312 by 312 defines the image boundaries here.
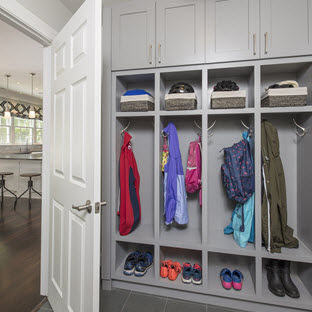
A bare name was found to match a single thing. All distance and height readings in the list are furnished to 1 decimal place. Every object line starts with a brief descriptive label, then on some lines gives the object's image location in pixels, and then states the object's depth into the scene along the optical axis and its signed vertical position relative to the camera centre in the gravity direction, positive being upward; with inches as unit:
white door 43.1 -0.9
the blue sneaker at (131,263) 71.2 -37.1
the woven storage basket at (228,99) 62.9 +18.0
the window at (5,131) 274.3 +35.6
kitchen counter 170.7 +0.1
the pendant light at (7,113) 234.6 +49.5
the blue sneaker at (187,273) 66.9 -37.8
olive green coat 61.9 -12.4
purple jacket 68.3 -10.6
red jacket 70.2 -12.5
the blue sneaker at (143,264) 70.2 -36.9
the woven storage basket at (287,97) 58.9 +17.6
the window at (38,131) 335.0 +42.1
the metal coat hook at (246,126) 70.6 +11.0
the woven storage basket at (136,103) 69.2 +18.4
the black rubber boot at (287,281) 59.6 -36.7
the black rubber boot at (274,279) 60.4 -36.7
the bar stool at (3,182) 167.1 -20.7
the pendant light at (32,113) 239.4 +51.0
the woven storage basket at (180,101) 66.5 +18.3
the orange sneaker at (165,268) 69.6 -37.3
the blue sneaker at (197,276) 65.9 -38.0
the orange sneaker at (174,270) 68.5 -37.8
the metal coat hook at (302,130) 64.4 +8.5
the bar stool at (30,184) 160.8 -21.7
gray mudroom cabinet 61.2 +10.2
